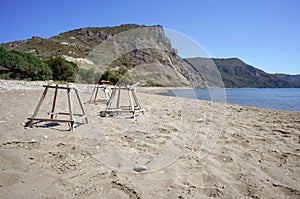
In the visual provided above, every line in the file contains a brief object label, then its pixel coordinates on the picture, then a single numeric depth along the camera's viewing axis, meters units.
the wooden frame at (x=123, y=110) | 7.32
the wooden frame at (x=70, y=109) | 4.91
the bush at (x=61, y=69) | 50.62
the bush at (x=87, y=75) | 50.75
